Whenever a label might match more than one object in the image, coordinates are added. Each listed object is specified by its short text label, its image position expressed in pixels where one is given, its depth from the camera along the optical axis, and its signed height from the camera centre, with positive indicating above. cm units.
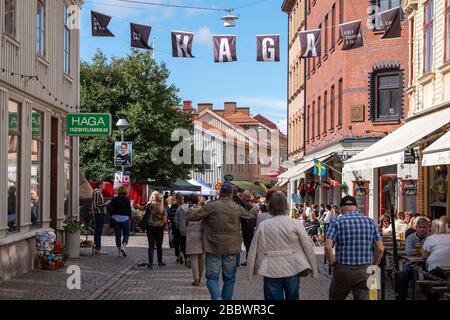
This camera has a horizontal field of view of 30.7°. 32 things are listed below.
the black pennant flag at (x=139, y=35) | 2047 +319
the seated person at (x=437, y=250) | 1131 -122
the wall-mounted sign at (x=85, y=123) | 1809 +86
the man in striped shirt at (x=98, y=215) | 2034 -134
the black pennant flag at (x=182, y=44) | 2141 +309
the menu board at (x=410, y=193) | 2527 -94
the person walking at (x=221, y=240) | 1077 -103
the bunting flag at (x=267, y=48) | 2152 +301
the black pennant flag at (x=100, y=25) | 1962 +328
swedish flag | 3294 -22
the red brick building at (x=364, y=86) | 3017 +291
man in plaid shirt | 866 -94
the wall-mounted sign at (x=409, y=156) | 1666 +14
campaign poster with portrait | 2928 +25
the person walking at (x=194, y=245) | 1355 -137
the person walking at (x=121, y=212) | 1906 -117
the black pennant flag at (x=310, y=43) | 2245 +328
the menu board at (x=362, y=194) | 3034 -116
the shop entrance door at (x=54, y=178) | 1898 -38
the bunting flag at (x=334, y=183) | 3190 -80
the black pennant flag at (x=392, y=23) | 2045 +353
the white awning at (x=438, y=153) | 1318 +17
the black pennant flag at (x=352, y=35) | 2136 +334
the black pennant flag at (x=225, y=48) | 2164 +301
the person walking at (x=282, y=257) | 845 -99
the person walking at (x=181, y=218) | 1691 -117
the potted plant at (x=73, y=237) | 1827 -170
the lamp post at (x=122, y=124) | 2895 +135
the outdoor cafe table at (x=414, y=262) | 1160 -145
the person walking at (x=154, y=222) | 1734 -129
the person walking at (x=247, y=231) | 1820 -153
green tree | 4600 +286
